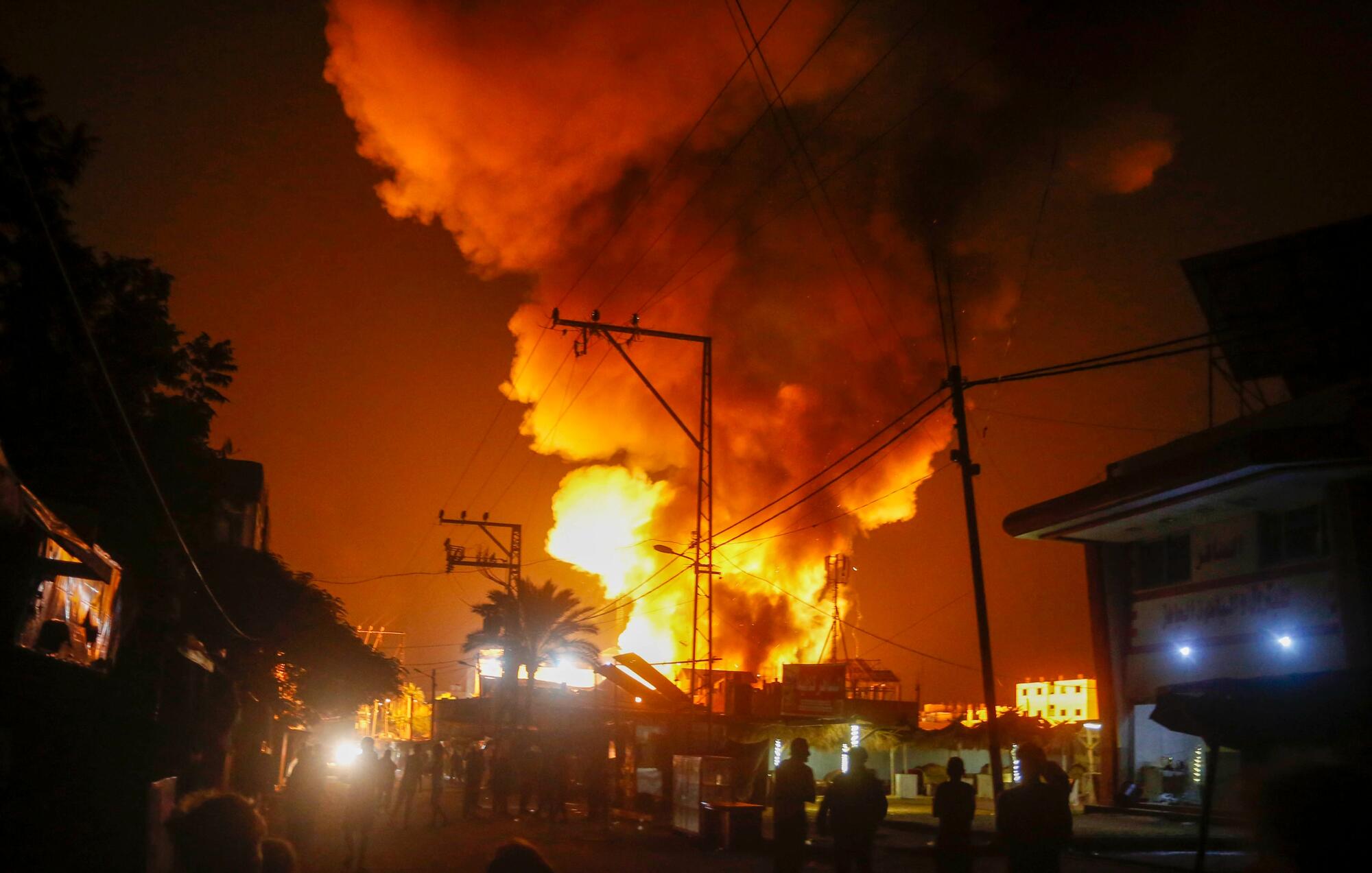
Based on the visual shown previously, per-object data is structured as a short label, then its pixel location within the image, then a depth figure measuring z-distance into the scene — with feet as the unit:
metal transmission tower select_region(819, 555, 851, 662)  189.78
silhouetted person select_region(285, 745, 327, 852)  40.75
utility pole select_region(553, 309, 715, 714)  82.33
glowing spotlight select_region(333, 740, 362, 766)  91.45
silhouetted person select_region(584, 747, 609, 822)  87.35
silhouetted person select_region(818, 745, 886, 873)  32.35
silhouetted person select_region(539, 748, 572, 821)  82.94
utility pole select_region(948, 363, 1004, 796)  49.47
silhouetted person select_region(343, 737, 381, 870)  46.29
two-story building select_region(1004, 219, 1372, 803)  61.21
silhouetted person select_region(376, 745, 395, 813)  72.69
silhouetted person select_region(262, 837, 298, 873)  14.99
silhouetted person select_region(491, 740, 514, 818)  88.33
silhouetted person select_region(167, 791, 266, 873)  14.03
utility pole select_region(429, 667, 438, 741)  145.67
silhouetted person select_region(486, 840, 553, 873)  11.84
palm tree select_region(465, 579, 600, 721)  131.23
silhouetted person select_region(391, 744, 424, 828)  74.13
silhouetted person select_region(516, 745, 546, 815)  89.92
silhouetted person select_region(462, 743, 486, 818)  82.38
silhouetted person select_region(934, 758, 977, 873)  28.02
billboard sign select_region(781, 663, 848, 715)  96.58
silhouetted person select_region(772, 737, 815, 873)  33.96
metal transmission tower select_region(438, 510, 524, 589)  153.48
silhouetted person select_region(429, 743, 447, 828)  74.84
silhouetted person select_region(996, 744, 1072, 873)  23.00
